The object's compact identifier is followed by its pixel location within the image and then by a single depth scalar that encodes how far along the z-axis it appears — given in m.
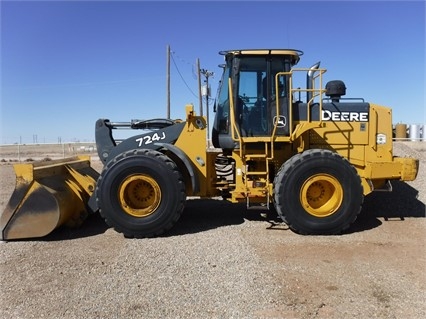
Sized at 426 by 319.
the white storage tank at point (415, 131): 29.05
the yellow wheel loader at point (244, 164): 6.29
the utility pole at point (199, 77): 24.51
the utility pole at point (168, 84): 23.27
